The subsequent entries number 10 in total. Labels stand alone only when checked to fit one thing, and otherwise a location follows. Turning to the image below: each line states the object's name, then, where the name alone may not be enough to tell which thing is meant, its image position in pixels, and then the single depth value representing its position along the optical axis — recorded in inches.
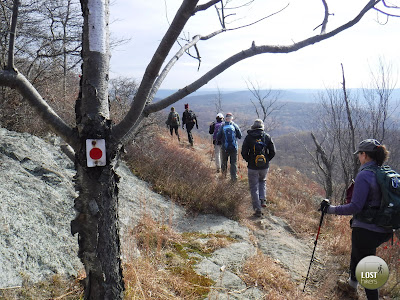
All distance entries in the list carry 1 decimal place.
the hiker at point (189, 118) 491.0
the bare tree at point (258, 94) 517.5
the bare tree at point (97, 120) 55.3
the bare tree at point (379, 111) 386.3
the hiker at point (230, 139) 294.0
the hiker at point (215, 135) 337.8
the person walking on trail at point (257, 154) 223.8
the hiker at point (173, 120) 566.9
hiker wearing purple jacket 118.9
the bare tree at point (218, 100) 689.4
